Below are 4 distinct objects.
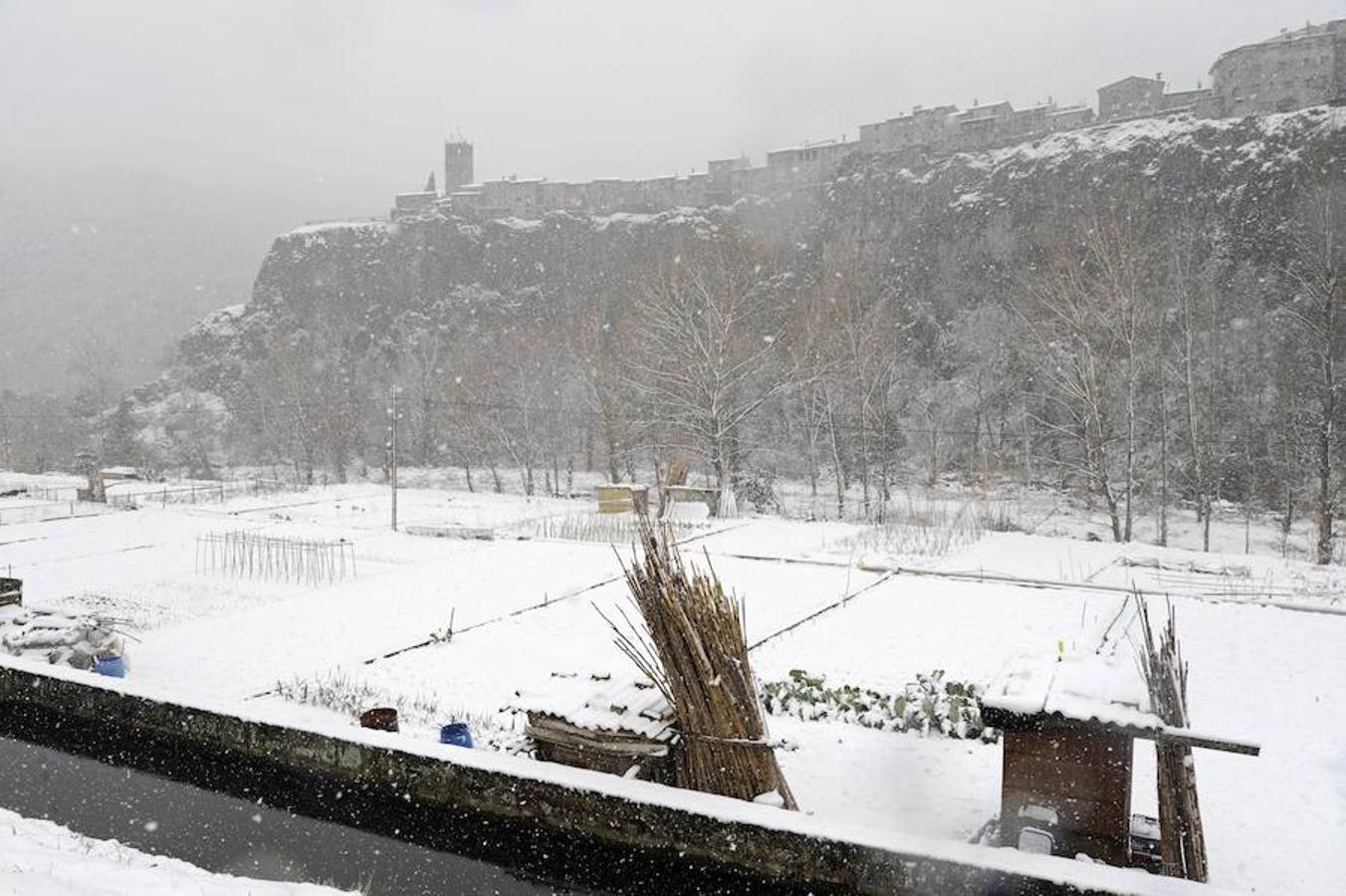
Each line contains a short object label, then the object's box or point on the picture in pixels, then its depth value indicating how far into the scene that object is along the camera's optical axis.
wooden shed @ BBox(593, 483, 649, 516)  21.05
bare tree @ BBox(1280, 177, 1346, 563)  19.19
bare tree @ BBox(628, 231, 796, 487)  25.22
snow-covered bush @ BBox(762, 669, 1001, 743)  6.84
